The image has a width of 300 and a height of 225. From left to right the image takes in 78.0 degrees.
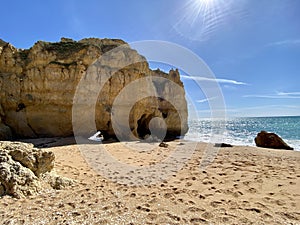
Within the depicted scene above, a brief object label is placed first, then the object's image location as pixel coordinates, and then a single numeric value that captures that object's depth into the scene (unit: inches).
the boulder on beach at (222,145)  463.7
